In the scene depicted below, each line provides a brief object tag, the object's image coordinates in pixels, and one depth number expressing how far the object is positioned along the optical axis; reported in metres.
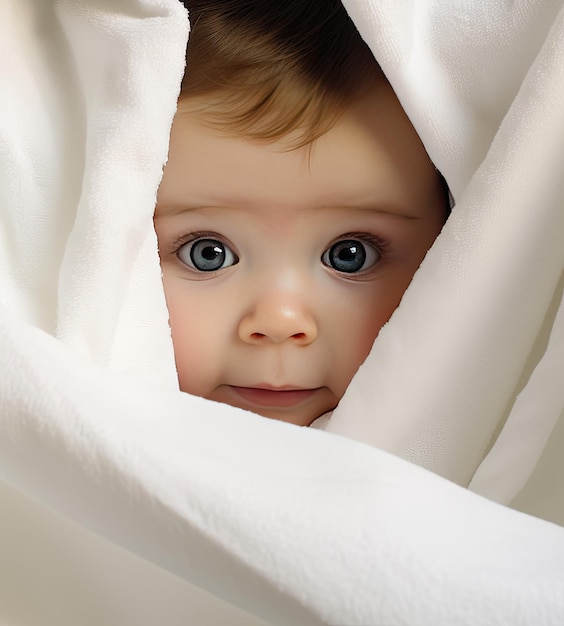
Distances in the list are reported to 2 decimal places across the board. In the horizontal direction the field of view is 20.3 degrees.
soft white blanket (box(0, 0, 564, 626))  0.35
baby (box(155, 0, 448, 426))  0.46
